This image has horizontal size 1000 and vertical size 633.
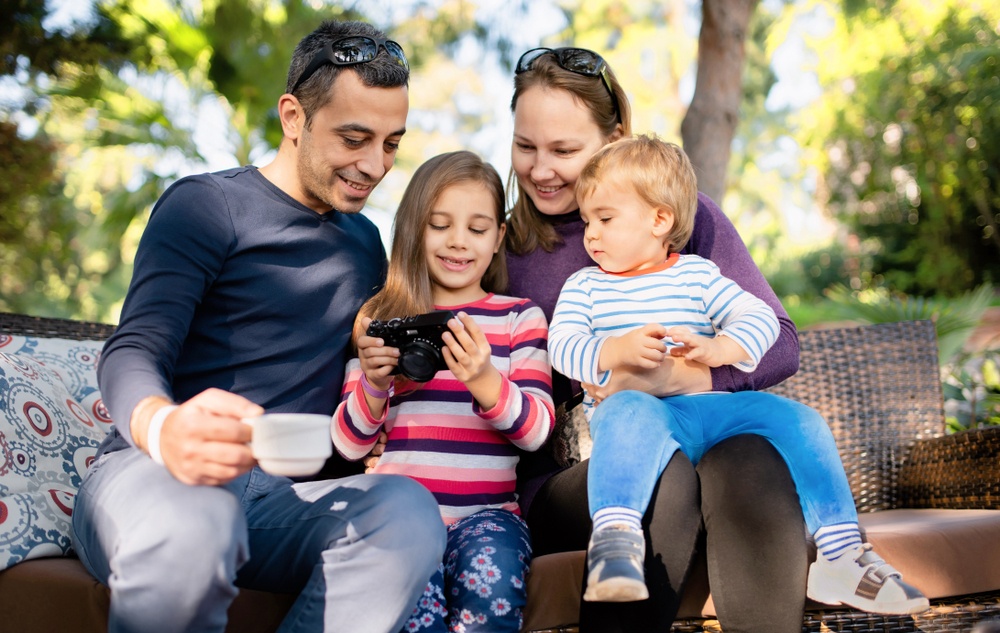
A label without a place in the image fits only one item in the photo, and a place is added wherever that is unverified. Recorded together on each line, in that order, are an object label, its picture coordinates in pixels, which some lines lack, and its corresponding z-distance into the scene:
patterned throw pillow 2.13
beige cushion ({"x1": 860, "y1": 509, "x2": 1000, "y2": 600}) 2.20
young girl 2.03
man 1.53
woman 1.90
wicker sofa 1.99
